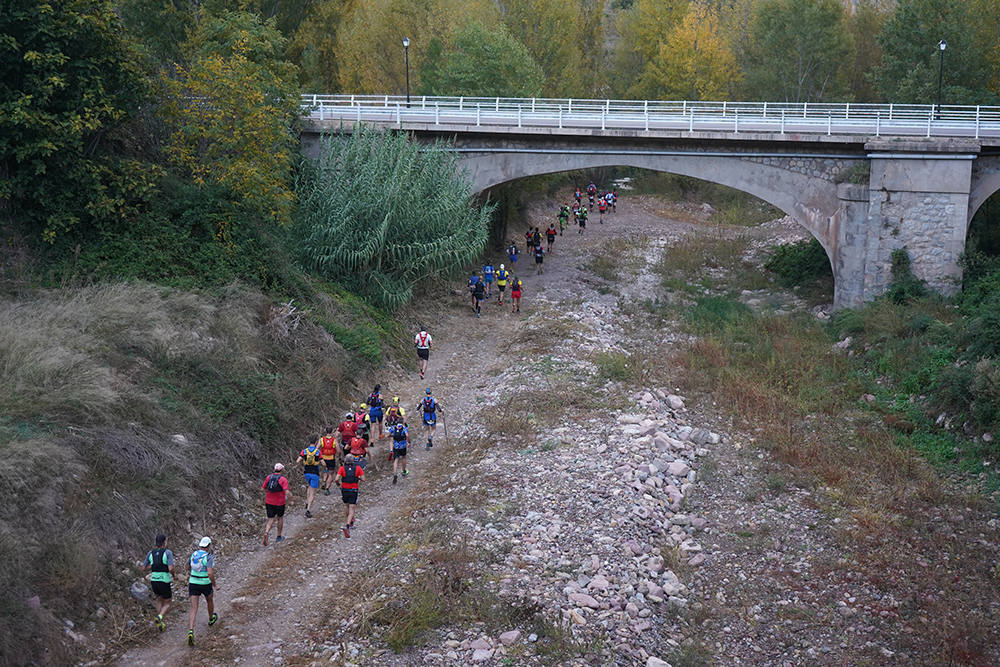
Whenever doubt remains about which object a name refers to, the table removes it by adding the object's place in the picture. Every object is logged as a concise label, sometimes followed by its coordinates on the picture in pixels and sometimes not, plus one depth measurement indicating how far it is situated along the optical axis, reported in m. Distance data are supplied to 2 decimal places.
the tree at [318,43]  41.06
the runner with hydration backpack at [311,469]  16.80
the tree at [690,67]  57.94
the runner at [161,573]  12.90
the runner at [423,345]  24.23
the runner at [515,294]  30.66
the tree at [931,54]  43.38
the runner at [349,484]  15.95
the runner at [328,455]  17.53
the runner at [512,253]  38.06
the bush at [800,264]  37.28
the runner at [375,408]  20.09
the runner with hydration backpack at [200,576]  12.79
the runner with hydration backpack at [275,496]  15.16
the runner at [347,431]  18.08
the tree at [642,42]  61.16
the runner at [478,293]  29.88
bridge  30.62
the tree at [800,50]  55.16
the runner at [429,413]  19.72
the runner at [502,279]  31.20
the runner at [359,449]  17.45
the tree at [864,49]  57.72
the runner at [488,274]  32.35
